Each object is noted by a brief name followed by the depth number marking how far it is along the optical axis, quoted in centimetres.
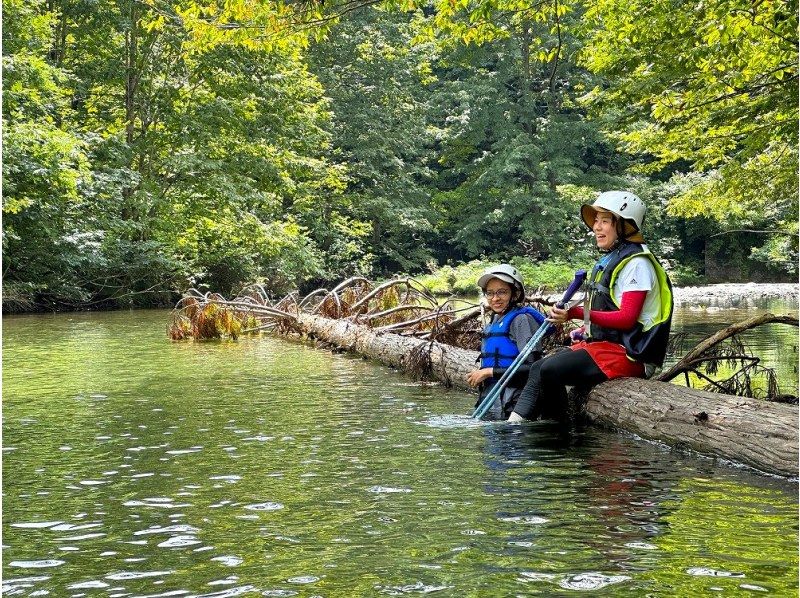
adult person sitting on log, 689
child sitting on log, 784
